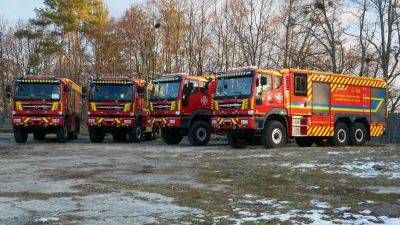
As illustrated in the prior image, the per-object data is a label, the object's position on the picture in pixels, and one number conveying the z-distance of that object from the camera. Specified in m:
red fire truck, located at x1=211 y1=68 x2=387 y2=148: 19.36
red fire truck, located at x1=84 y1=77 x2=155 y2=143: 24.45
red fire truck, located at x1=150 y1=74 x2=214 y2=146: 22.39
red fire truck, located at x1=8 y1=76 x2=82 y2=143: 23.95
